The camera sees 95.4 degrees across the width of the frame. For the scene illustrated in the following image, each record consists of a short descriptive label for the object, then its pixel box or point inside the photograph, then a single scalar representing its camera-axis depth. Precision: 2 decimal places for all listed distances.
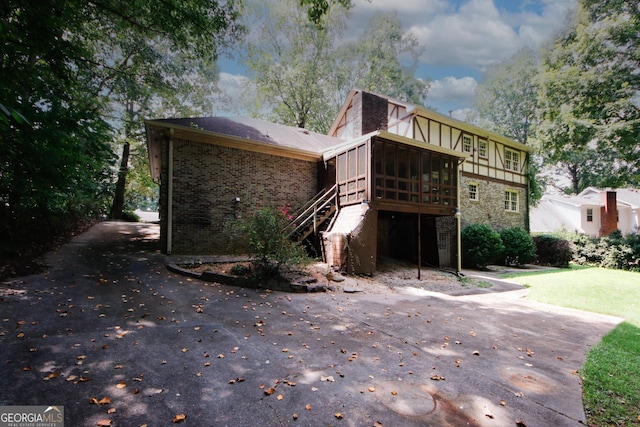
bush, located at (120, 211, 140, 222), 24.26
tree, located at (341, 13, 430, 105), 28.27
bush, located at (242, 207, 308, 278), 7.79
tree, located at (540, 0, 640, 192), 16.28
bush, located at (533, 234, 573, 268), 16.79
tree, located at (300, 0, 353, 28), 6.27
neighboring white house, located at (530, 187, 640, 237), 27.36
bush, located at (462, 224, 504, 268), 14.14
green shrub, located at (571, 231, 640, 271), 15.71
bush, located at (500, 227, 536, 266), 15.79
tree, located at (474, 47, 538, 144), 31.39
